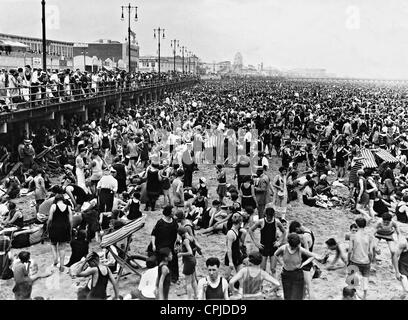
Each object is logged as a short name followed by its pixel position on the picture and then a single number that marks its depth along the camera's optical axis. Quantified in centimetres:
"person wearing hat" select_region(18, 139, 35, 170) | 1413
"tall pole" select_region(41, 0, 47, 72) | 2040
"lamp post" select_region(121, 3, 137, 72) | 4165
